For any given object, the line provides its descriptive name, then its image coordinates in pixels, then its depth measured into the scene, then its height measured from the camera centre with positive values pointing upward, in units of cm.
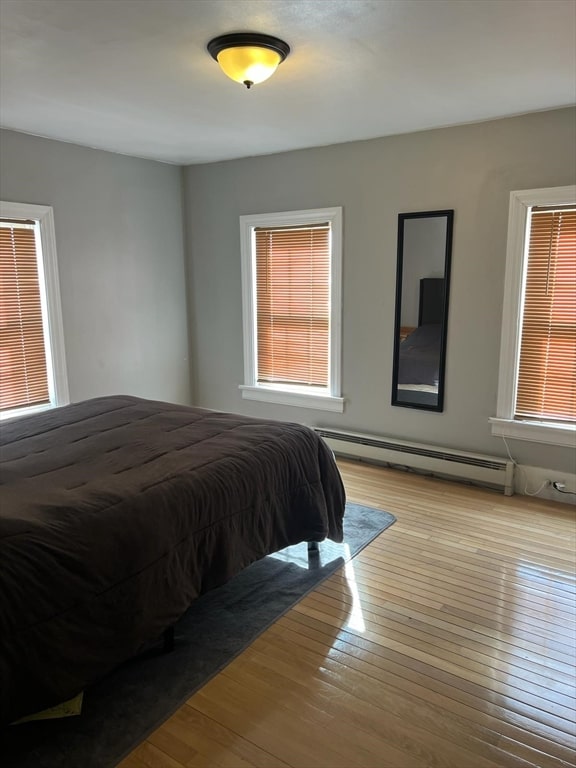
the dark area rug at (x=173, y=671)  180 -148
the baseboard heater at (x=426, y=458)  392 -127
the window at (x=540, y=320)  357 -21
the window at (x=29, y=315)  393 -17
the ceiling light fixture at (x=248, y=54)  239 +104
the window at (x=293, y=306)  459 -14
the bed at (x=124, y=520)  174 -89
